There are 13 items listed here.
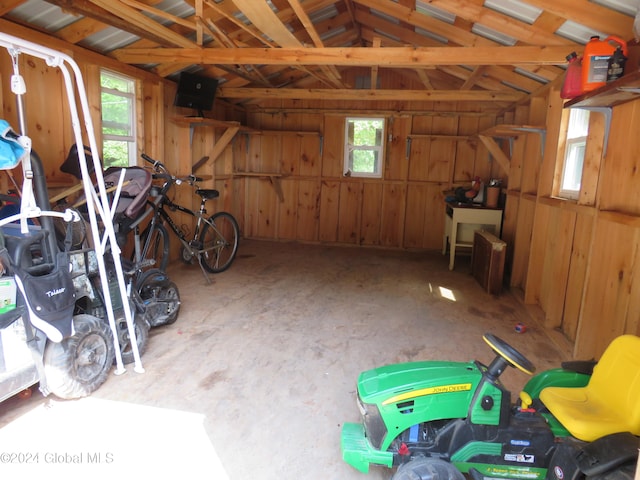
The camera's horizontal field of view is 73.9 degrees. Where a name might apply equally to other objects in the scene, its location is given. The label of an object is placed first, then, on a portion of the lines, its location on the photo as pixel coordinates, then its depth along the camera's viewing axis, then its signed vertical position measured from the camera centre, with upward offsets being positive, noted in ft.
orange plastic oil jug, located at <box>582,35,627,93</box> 8.21 +2.34
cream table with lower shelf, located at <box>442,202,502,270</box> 18.16 -1.92
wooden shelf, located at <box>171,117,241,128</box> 16.71 +1.65
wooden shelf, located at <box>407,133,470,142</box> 22.07 +1.97
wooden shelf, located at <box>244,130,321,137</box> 23.52 +1.90
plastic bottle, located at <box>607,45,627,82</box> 8.08 +2.24
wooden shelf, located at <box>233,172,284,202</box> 23.77 -0.59
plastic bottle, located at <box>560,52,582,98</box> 8.84 +2.13
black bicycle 13.29 -2.77
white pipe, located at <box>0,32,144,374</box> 7.15 -0.77
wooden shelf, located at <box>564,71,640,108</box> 6.64 +1.57
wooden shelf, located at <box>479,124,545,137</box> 13.37 +1.66
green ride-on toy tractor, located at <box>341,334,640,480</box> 5.23 -3.11
